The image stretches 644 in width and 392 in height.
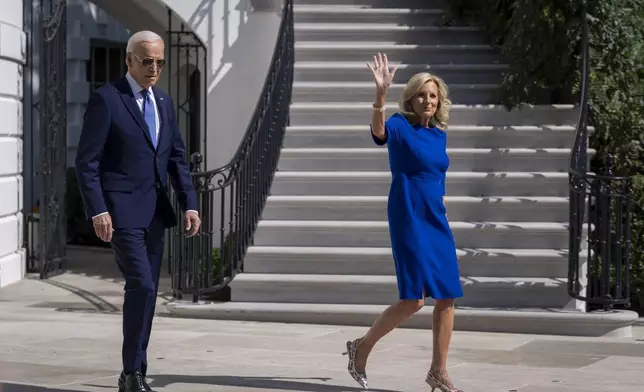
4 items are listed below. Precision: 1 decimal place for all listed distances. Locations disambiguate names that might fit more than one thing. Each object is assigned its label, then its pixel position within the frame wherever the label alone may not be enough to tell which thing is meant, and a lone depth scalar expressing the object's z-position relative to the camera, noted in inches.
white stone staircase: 405.1
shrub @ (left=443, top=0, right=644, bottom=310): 459.5
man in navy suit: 256.2
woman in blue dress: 269.4
